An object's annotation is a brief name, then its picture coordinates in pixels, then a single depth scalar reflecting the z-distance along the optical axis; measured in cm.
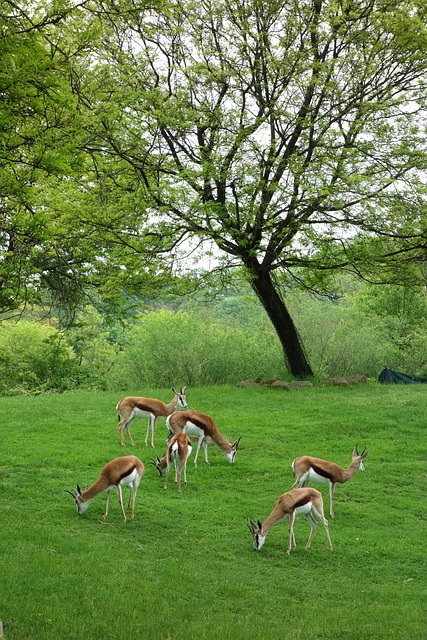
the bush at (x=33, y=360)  3181
